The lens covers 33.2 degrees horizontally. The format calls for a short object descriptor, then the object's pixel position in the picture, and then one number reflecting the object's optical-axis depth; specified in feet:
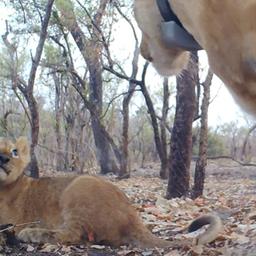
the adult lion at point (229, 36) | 3.93
